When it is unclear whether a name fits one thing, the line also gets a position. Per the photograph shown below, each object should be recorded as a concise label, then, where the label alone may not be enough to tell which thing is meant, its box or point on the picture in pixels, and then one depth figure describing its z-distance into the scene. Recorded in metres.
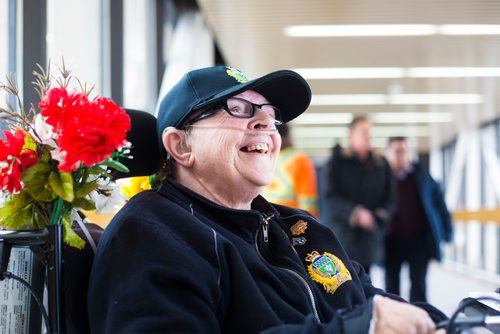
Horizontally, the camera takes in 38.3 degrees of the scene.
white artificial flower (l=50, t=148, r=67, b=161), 1.50
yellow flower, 2.02
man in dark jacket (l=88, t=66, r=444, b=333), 1.38
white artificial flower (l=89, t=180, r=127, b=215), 1.67
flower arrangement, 1.47
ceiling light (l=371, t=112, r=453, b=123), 15.02
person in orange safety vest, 4.80
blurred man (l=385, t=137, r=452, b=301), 5.71
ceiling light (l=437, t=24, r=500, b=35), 7.89
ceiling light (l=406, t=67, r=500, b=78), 9.91
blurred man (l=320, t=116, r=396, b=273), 5.09
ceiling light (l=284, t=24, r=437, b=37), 8.06
